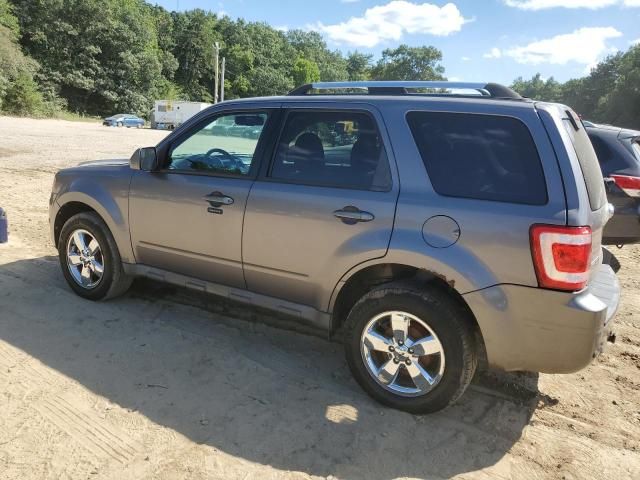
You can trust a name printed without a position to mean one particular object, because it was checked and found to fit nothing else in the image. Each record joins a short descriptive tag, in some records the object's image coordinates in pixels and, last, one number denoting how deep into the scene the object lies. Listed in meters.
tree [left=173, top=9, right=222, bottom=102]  91.31
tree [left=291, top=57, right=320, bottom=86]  106.31
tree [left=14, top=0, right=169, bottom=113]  62.50
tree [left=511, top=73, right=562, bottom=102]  120.81
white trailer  54.09
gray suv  2.74
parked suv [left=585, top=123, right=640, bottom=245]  5.40
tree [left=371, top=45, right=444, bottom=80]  116.31
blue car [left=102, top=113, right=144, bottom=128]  49.06
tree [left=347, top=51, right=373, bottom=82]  139.00
